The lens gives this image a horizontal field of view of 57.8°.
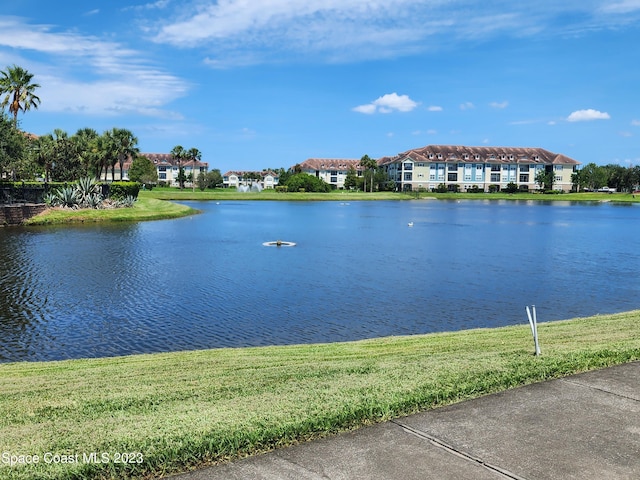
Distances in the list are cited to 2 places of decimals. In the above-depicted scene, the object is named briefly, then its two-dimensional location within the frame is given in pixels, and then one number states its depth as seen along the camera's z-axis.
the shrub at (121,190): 73.69
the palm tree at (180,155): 166.39
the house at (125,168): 196.04
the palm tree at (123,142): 108.88
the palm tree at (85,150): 98.12
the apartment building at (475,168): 180.75
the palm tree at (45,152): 93.28
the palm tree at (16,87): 75.06
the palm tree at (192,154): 172.88
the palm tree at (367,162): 186.12
